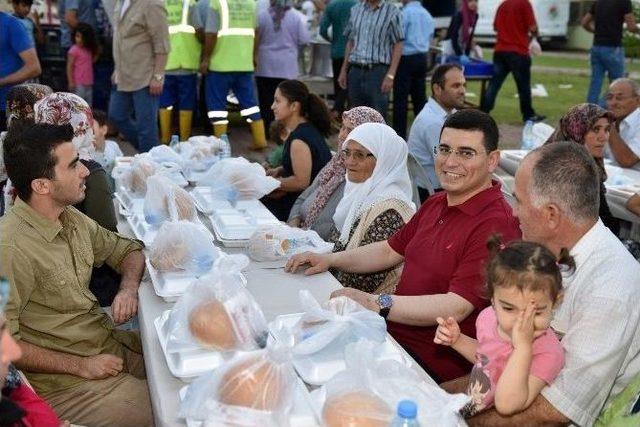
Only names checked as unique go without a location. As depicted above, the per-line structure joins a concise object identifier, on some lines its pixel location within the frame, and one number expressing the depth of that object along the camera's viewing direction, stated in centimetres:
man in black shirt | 924
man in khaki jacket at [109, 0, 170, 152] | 643
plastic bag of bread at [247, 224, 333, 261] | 313
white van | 1973
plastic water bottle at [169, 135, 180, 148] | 508
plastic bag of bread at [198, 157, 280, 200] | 390
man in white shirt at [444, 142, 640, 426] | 208
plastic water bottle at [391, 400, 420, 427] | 163
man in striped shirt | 765
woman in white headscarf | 334
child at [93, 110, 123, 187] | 446
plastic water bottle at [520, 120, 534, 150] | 620
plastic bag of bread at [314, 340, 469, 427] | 175
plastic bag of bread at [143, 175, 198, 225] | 338
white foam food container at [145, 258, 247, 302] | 266
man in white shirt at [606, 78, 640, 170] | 531
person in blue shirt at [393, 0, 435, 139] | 874
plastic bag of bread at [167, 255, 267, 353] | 213
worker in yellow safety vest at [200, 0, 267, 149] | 784
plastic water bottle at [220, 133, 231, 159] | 491
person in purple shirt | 841
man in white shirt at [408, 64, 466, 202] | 529
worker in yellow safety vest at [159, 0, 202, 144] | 789
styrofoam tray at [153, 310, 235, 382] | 208
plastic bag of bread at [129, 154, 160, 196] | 400
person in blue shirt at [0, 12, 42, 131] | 551
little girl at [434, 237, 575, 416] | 190
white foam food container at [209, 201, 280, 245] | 337
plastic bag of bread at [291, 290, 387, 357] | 211
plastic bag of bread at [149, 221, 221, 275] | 278
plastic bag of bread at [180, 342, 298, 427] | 176
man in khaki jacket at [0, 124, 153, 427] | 248
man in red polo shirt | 264
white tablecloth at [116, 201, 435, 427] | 200
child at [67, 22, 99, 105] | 843
